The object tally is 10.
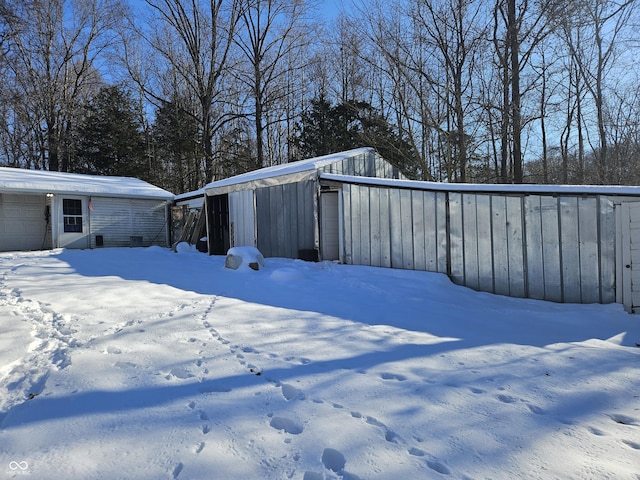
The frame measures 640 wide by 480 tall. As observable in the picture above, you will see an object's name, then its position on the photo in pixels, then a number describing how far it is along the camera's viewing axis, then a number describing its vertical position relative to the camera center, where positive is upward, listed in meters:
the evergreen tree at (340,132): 16.56 +5.79
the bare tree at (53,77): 21.05 +9.96
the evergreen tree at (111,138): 21.61 +6.21
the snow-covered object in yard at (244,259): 8.09 -0.48
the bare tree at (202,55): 21.56 +11.13
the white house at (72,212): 13.60 +1.25
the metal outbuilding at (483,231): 5.59 -0.03
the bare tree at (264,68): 22.16 +10.49
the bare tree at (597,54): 8.67 +5.31
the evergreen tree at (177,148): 22.90 +5.84
